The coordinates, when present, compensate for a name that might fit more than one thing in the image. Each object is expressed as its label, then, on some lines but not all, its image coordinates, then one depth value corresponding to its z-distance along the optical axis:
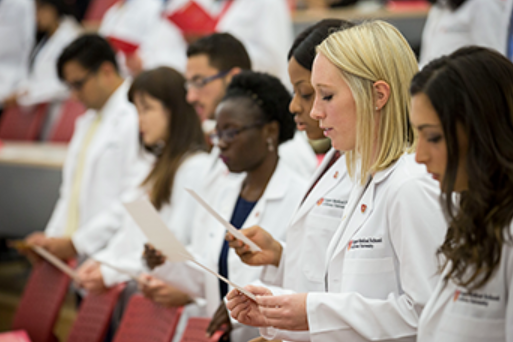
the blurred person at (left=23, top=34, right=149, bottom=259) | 6.64
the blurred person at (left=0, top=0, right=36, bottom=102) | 12.25
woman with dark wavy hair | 2.28
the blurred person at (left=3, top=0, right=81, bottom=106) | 10.99
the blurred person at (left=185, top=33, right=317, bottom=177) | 5.42
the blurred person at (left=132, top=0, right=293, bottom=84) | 7.91
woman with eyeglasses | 4.41
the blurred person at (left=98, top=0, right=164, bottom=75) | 11.45
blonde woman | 2.75
